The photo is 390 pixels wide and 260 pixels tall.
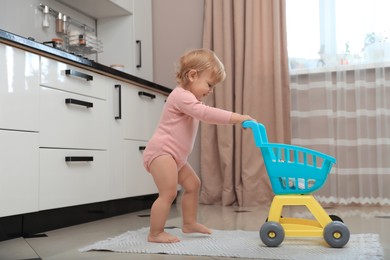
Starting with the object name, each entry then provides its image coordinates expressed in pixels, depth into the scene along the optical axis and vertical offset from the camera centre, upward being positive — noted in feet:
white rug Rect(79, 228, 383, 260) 4.76 -1.15
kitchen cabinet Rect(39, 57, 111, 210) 6.74 +0.15
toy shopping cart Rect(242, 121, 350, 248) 5.09 -0.55
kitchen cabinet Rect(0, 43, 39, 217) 5.92 +0.21
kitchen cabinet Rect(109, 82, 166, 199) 8.59 +0.18
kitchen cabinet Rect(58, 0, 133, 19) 10.61 +3.16
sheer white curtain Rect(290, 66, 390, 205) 9.78 +0.26
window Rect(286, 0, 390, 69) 9.93 +2.34
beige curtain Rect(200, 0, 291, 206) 10.46 +1.04
